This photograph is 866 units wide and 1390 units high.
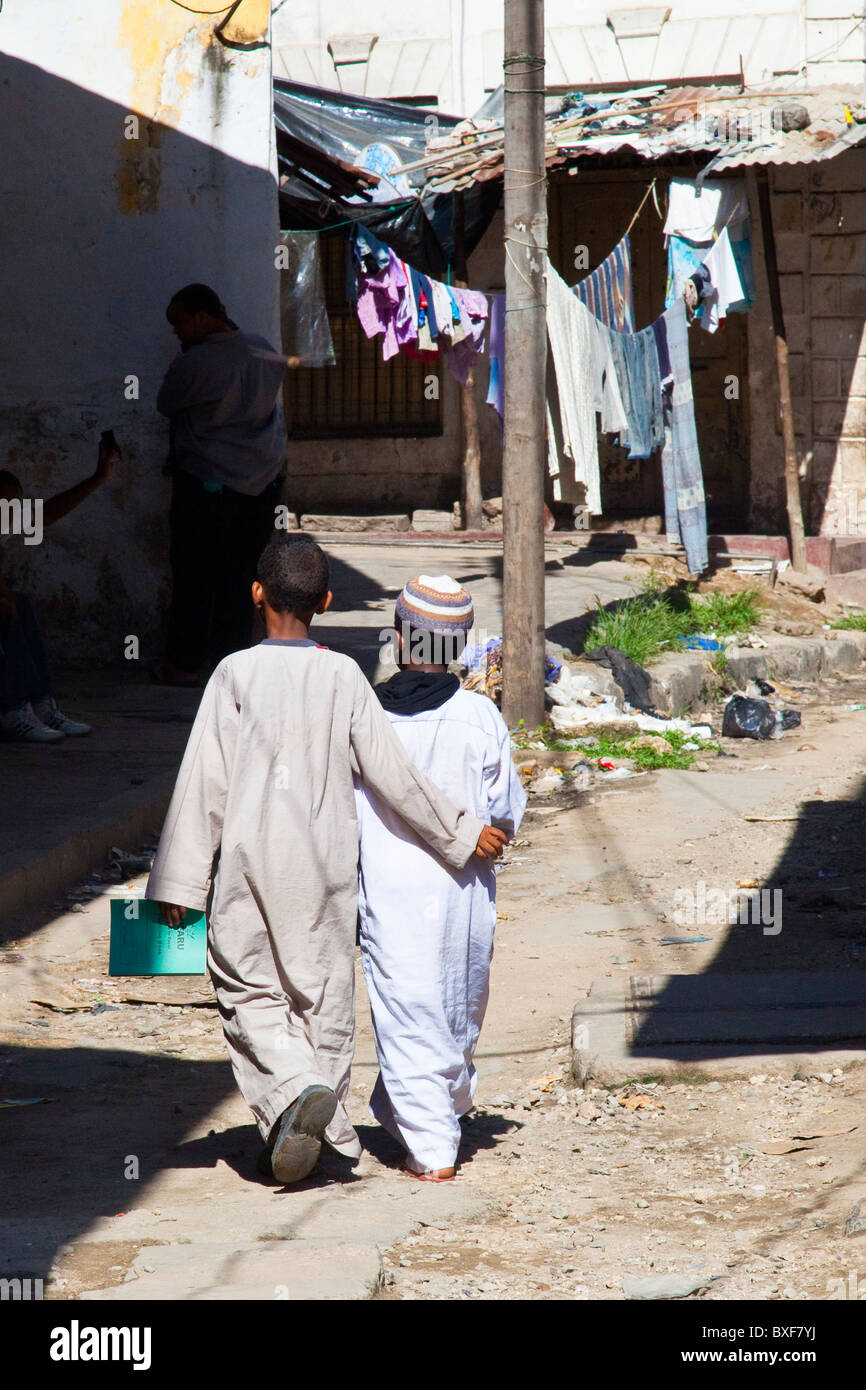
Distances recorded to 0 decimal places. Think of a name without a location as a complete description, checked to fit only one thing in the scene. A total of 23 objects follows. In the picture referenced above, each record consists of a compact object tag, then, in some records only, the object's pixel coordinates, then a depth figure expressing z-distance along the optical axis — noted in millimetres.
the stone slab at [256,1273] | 5180
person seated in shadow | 13344
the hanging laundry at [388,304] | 22656
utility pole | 14797
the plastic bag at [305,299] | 22172
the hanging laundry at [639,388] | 20937
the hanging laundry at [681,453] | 21531
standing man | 15758
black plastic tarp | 23891
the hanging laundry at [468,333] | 23156
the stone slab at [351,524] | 29000
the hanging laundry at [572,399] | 19250
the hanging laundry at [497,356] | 19094
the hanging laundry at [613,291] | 20969
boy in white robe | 6887
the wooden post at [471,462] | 27469
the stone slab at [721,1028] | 8055
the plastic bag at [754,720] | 17391
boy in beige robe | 6578
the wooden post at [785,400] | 24000
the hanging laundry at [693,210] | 23047
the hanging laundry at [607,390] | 20375
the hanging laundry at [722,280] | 23312
